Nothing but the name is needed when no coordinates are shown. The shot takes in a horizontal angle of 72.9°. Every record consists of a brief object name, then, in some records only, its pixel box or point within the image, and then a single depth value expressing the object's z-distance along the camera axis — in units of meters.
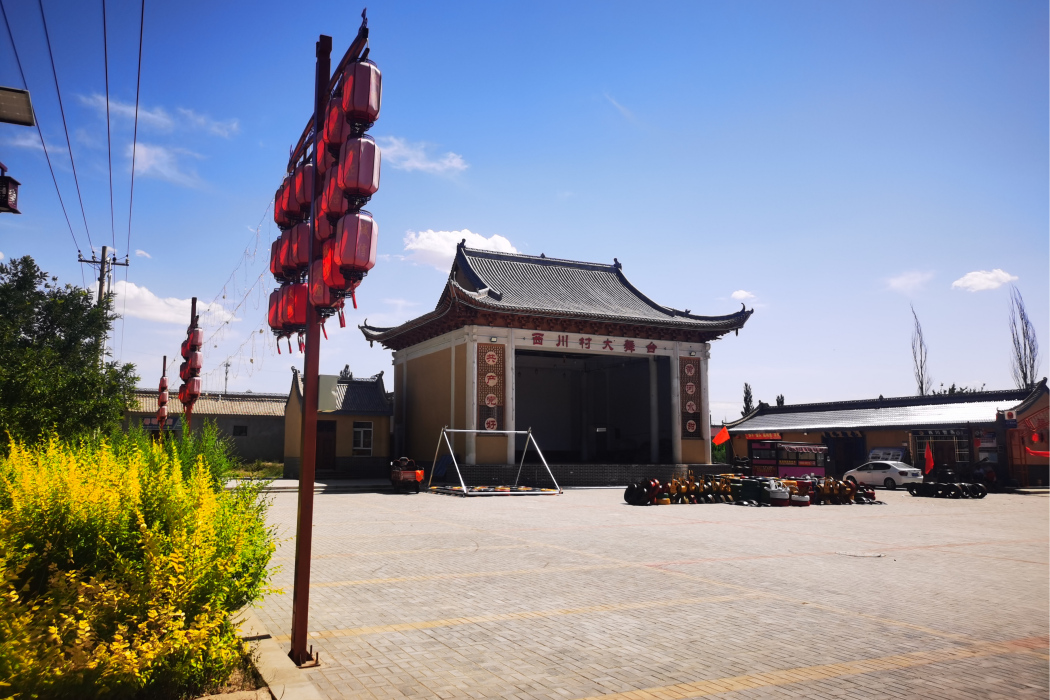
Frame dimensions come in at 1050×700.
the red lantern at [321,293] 5.63
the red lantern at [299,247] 7.18
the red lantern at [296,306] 7.71
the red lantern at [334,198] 5.69
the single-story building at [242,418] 35.72
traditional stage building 25.23
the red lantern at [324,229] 5.83
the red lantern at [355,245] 5.59
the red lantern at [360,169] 5.56
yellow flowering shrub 3.28
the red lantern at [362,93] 5.57
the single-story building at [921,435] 26.72
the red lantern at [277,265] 7.99
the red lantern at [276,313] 8.28
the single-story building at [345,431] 29.55
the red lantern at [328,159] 5.91
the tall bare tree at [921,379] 45.22
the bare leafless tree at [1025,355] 40.72
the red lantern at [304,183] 6.76
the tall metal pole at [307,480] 4.73
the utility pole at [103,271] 26.05
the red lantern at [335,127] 5.71
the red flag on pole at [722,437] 25.37
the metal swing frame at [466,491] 20.75
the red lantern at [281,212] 7.98
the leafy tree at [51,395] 11.19
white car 26.83
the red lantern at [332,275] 5.61
